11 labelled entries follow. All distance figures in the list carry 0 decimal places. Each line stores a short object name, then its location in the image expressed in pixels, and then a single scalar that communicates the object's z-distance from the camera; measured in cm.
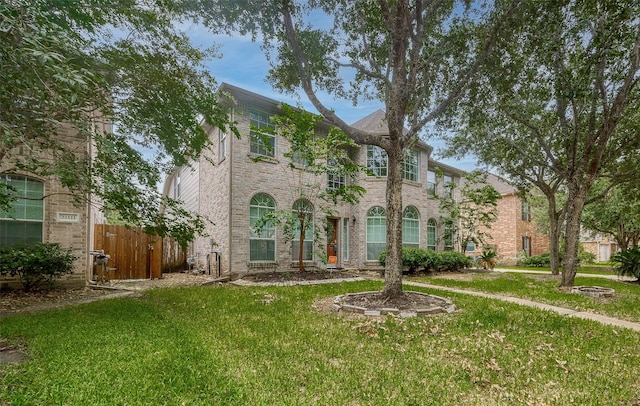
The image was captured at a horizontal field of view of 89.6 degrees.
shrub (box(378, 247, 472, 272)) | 1396
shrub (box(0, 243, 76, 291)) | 783
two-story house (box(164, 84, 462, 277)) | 1206
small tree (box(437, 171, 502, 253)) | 1697
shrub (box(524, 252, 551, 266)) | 2394
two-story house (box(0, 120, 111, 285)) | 885
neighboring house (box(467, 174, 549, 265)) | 2569
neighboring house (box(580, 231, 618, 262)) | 3491
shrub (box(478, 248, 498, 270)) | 1902
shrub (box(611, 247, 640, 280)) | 1281
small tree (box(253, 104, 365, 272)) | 1145
